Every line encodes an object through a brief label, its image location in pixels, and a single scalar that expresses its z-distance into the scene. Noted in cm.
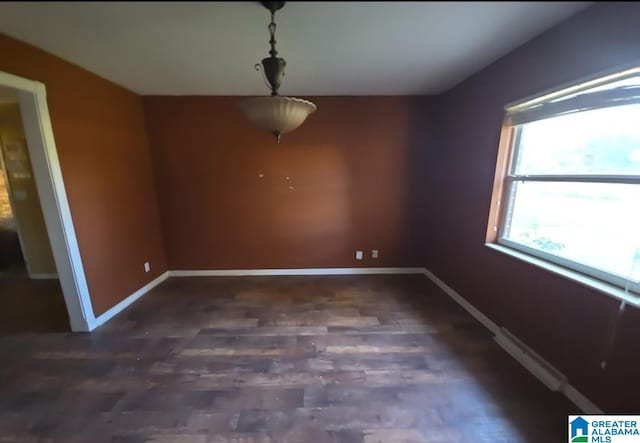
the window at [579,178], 155
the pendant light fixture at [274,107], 152
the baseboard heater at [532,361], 180
